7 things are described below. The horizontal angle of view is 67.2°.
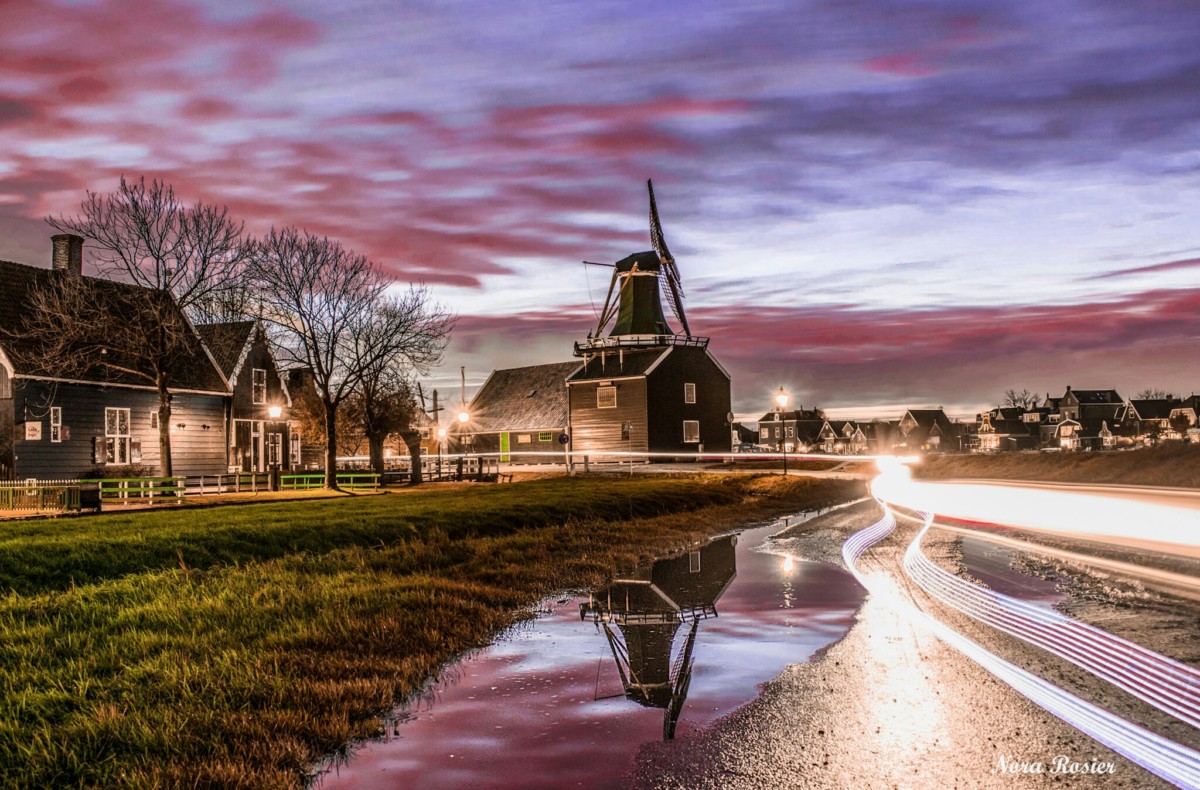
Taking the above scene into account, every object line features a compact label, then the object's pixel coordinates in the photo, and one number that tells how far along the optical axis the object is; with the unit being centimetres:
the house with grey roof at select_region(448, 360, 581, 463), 6712
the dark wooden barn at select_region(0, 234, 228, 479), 3231
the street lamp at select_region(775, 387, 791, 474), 4481
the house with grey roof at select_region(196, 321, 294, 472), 4438
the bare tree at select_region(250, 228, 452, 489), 3938
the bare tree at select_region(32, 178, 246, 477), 3322
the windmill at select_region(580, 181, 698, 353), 6356
